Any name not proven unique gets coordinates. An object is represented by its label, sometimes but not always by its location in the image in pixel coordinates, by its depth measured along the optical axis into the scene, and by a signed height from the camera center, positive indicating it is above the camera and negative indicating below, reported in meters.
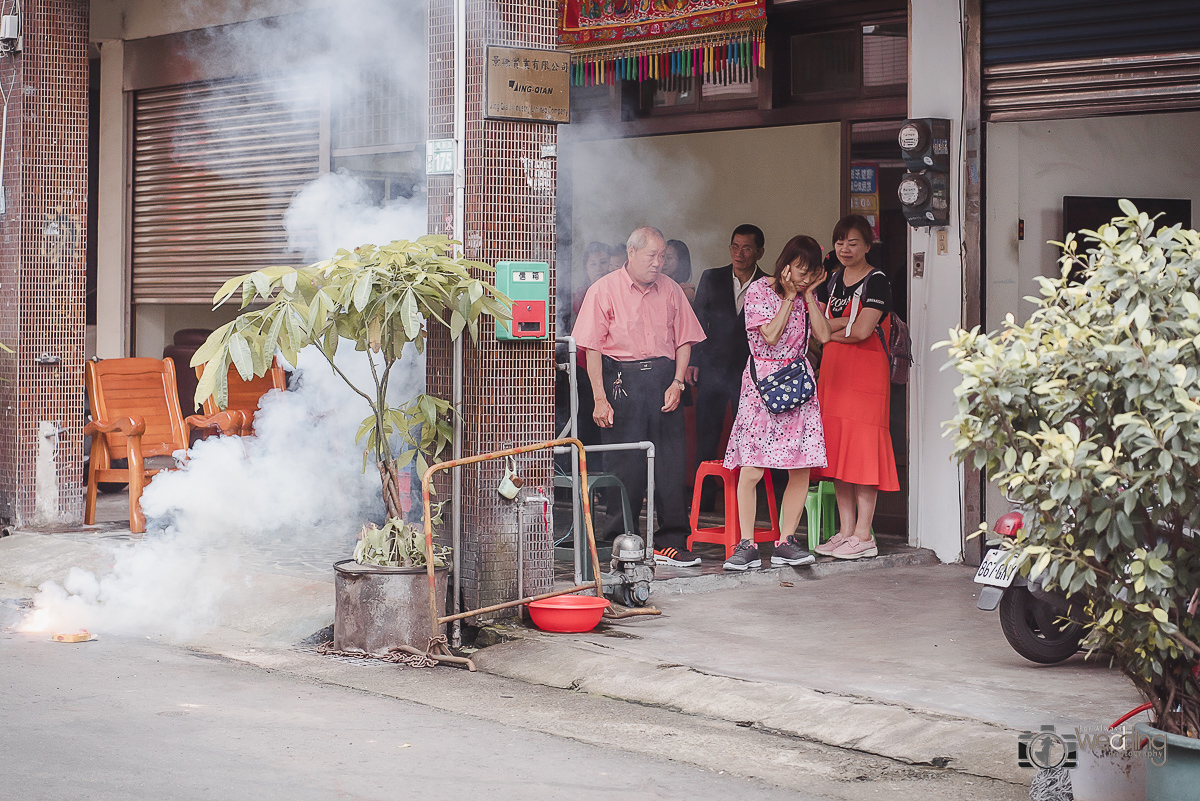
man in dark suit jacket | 10.24 +0.30
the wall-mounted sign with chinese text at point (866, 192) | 10.73 +1.39
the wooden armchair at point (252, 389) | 11.50 -0.11
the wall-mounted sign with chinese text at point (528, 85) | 7.45 +1.52
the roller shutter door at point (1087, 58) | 8.23 +1.91
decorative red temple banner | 10.19 +2.47
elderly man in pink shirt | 9.19 +0.03
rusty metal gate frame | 6.92 -0.88
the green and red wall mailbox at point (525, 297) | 7.45 +0.41
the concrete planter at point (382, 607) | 7.04 -1.14
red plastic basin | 7.33 -1.22
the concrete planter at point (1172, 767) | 4.37 -1.19
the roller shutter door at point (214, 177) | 12.48 +1.79
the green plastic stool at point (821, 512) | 9.64 -0.92
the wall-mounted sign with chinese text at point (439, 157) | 7.44 +1.14
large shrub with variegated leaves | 4.26 -0.20
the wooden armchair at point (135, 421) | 10.20 -0.34
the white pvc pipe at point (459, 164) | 7.41 +1.09
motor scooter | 6.56 -1.11
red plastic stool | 9.20 -0.92
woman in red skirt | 9.09 -0.06
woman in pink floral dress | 8.79 -0.25
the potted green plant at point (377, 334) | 6.80 +0.20
